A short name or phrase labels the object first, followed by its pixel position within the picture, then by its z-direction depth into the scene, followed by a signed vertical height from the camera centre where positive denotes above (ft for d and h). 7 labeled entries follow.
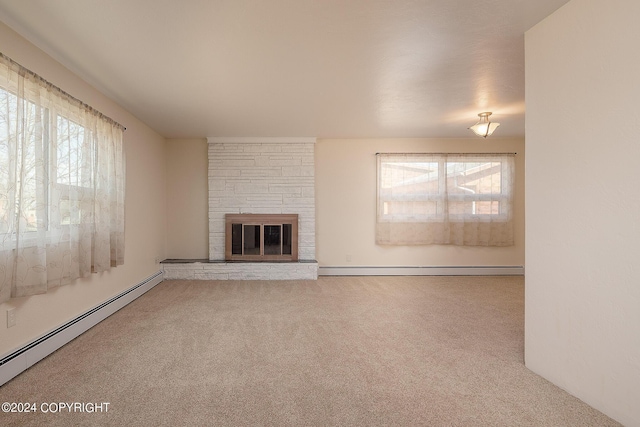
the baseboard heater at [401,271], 18.12 -3.45
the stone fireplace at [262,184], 17.58 +1.69
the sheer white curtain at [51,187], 6.67 +0.72
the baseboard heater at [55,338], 6.75 -3.37
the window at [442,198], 18.01 +0.88
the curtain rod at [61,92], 6.82 +3.38
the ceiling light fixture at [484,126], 13.12 +3.76
